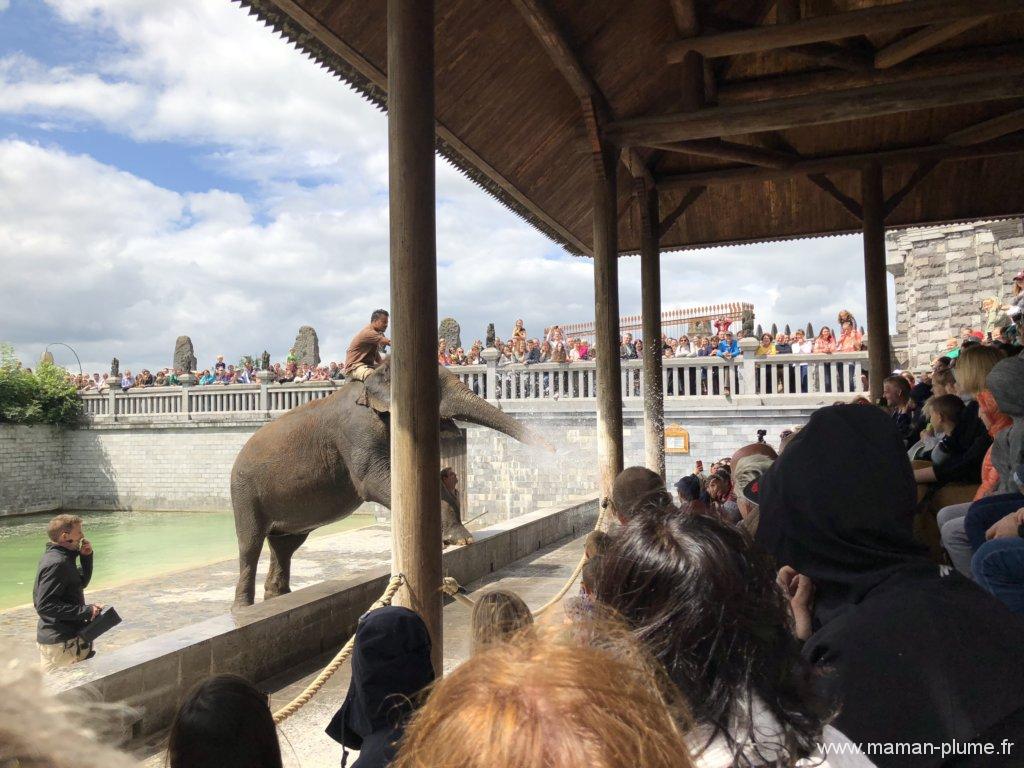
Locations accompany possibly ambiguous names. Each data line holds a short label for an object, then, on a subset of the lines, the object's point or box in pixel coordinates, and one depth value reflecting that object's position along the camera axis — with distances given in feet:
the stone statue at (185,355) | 135.23
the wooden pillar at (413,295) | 13.53
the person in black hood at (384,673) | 6.65
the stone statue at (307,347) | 128.26
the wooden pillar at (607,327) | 25.71
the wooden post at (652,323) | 32.30
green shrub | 100.83
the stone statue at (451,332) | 117.87
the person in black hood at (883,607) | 4.20
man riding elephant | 25.10
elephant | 24.04
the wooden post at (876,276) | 31.40
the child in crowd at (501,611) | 8.06
